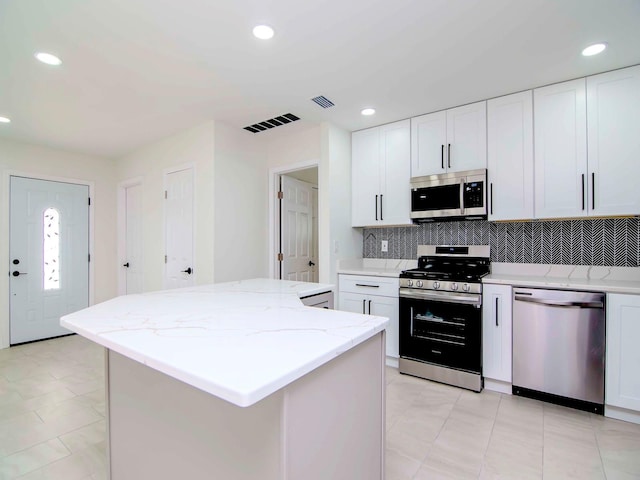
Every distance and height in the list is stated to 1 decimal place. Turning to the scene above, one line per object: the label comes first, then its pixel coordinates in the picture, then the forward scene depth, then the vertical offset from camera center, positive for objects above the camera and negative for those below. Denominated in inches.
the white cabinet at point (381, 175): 132.6 +29.2
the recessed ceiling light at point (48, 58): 85.4 +51.2
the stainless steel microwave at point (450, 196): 113.9 +17.2
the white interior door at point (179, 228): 144.0 +5.8
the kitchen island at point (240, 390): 34.4 -20.8
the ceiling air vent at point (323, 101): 113.5 +52.2
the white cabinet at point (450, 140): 115.6 +39.3
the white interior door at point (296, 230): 160.7 +6.0
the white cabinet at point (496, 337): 100.6 -31.5
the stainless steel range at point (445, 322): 103.4 -28.4
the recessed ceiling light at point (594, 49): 82.7 +52.3
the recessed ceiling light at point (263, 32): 75.7 +51.9
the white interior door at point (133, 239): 176.6 +0.6
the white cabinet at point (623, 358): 82.7 -31.5
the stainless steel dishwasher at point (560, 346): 87.3 -31.2
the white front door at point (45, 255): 156.9 -8.2
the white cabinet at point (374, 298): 123.0 -23.9
